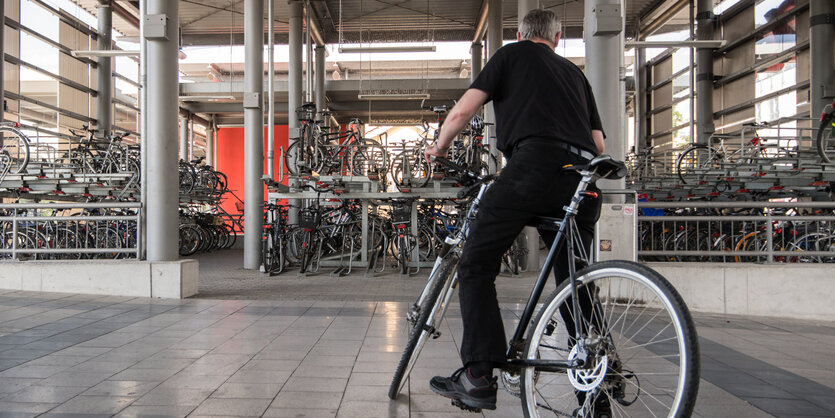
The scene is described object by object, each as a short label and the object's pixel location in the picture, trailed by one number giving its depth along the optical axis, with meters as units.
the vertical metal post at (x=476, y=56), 18.27
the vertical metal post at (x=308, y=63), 15.35
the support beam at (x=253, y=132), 10.55
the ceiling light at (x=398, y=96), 15.14
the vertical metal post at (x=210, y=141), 29.27
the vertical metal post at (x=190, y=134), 25.85
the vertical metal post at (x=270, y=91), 10.73
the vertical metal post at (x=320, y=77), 18.53
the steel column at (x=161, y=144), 6.23
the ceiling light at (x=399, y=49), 12.85
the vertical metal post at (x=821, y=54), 12.69
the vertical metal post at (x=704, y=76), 17.62
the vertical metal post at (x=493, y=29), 13.69
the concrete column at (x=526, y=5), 10.06
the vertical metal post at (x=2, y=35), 12.27
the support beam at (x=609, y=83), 6.16
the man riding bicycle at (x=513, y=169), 2.13
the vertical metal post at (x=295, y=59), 15.18
